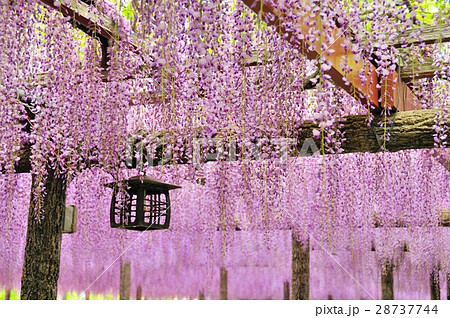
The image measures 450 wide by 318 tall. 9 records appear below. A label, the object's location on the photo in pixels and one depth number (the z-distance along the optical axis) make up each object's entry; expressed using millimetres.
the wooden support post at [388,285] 9070
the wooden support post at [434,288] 8808
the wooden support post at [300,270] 6910
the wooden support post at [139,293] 11125
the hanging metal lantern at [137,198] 4262
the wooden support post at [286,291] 10539
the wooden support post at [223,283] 9992
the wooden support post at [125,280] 9016
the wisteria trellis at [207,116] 2695
